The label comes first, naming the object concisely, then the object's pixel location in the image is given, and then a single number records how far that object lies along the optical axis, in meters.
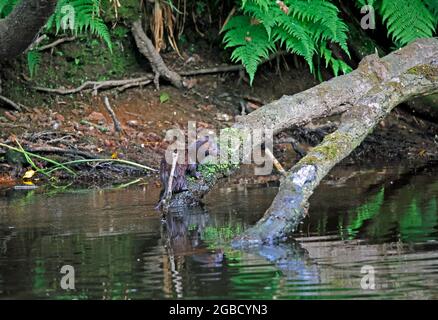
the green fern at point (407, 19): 10.72
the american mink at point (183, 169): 7.66
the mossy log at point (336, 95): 7.82
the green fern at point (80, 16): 10.08
